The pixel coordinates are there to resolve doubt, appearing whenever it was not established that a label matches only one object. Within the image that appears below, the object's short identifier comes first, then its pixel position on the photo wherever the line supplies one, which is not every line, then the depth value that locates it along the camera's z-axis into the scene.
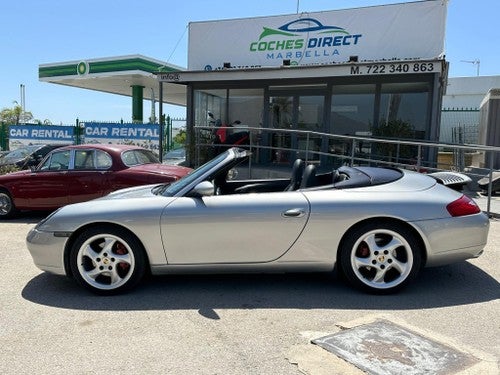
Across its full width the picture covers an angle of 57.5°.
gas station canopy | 22.72
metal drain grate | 2.85
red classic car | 7.80
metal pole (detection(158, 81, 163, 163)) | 13.53
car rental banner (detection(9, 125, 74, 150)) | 18.34
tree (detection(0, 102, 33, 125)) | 39.78
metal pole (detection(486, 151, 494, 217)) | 7.56
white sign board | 12.36
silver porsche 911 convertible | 4.00
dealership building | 12.16
